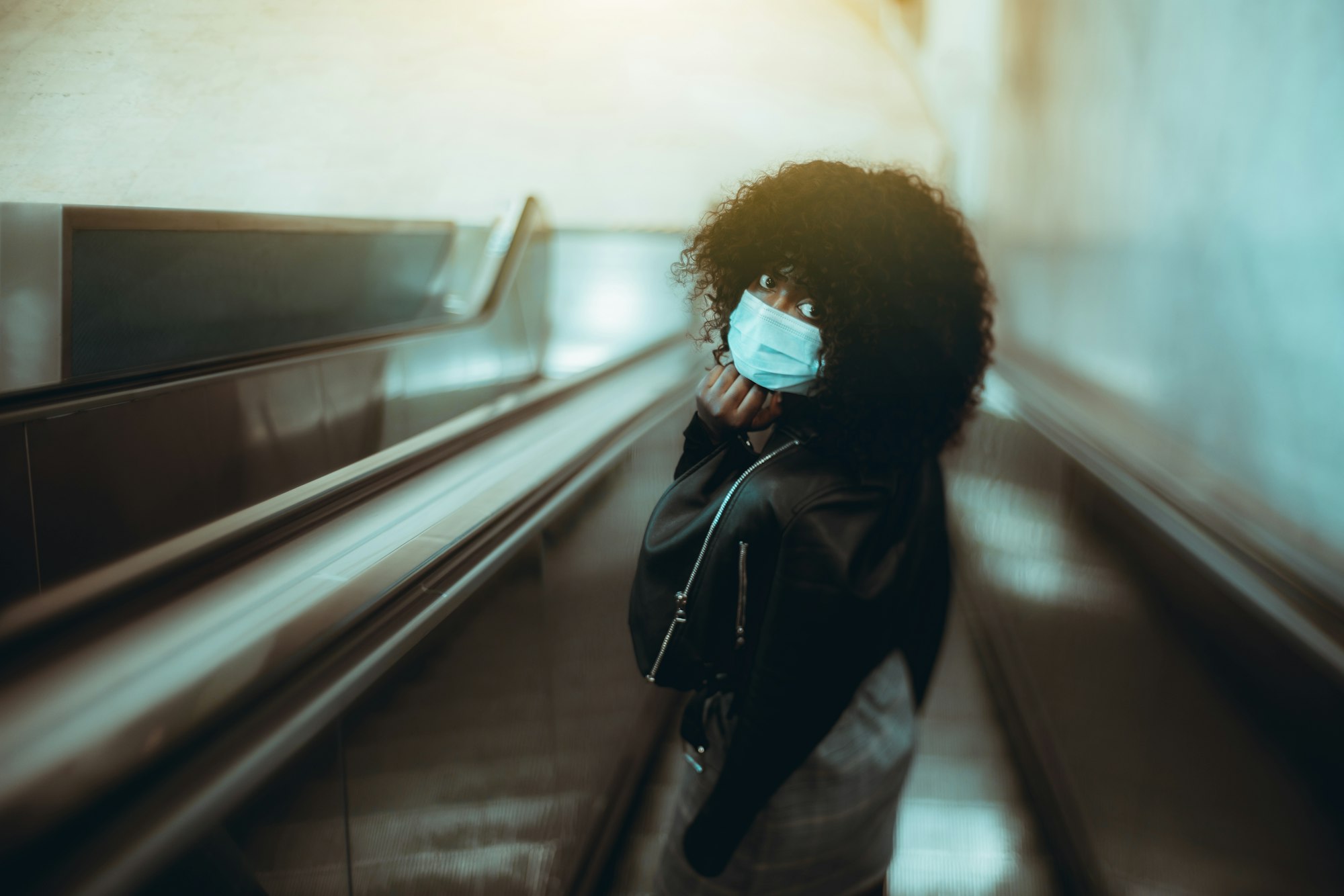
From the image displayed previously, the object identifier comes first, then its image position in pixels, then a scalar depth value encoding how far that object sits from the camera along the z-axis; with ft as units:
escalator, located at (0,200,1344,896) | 2.02
